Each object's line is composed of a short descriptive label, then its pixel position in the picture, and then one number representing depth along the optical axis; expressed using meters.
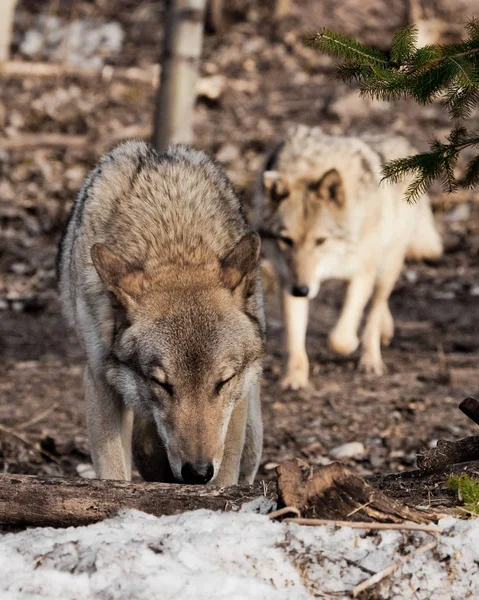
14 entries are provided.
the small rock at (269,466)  12.03
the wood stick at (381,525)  6.23
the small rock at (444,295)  21.11
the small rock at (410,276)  22.59
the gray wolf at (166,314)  8.03
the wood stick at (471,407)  7.73
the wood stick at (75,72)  32.31
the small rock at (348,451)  12.26
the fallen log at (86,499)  6.82
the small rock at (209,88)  31.59
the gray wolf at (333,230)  17.05
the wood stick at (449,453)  7.64
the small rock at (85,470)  11.75
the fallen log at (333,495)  6.34
